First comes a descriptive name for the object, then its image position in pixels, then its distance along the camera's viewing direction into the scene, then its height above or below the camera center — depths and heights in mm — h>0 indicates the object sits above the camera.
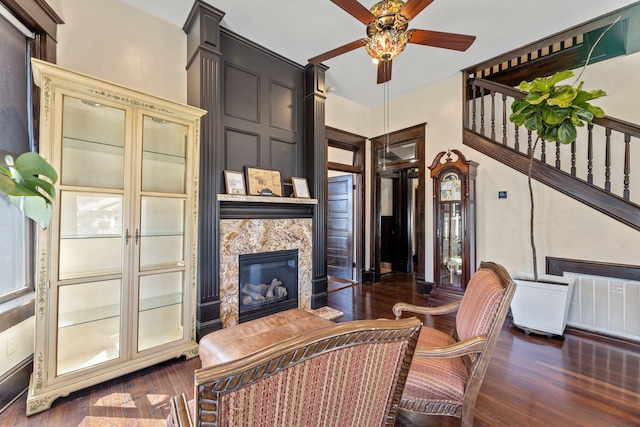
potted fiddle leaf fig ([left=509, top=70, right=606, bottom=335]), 2596 +890
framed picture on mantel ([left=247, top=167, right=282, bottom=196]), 3223 +413
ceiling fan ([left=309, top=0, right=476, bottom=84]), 2010 +1493
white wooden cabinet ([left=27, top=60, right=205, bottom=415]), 1824 -166
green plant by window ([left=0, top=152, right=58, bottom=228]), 1274 +152
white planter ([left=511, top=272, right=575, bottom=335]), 2822 -930
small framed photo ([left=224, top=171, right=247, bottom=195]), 3020 +381
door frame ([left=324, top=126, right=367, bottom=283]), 4998 +560
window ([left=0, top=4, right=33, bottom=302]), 1894 +571
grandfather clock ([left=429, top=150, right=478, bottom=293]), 3682 -30
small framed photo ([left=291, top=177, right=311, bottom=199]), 3551 +378
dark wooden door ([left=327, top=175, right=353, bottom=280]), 5191 -206
